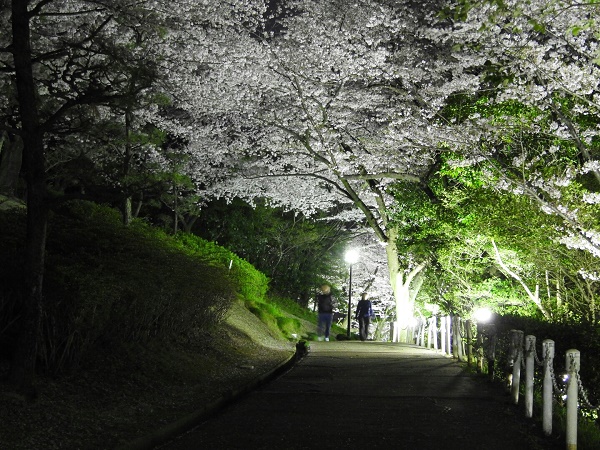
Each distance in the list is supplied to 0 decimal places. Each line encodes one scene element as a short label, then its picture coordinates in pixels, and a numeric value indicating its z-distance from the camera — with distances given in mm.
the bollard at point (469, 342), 12270
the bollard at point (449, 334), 14691
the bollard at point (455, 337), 13734
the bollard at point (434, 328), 16547
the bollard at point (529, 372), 7090
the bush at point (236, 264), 19238
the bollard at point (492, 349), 10141
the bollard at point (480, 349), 11172
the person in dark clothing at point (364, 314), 21391
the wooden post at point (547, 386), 6320
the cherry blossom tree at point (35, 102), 6500
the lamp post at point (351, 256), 25094
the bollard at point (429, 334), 17728
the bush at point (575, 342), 7207
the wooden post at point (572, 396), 5613
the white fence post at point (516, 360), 7973
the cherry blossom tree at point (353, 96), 18156
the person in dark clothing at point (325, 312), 19484
